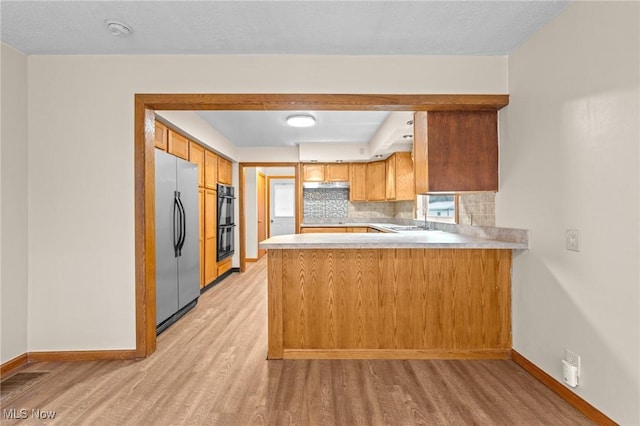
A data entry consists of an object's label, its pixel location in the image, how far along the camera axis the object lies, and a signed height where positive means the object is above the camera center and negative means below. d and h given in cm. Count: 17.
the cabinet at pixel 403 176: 509 +56
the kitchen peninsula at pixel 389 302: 255 -68
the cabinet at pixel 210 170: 477 +65
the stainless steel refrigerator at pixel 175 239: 307 -25
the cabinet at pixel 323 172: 616 +75
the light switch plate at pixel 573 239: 189 -16
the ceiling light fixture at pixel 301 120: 398 +112
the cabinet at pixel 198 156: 425 +75
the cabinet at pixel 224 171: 539 +71
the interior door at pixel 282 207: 949 +18
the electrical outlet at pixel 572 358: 189 -84
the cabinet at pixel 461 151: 265 +49
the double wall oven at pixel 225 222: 522 -13
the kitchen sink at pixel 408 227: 465 -21
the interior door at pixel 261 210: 763 +9
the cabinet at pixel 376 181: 598 +58
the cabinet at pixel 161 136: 338 +81
